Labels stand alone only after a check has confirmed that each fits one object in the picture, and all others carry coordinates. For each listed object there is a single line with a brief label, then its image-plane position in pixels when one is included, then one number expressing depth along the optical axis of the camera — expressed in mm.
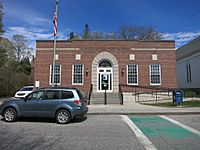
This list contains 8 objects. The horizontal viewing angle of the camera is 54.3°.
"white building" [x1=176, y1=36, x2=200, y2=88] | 28422
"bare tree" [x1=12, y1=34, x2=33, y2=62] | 46384
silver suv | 9430
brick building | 22750
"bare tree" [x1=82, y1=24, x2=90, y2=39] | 47000
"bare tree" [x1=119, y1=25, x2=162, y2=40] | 46062
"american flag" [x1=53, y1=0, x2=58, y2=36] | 16297
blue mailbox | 15852
